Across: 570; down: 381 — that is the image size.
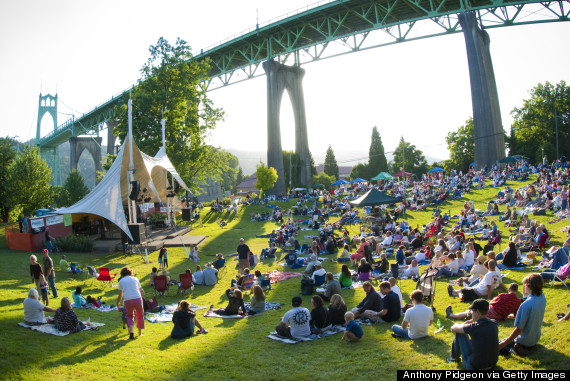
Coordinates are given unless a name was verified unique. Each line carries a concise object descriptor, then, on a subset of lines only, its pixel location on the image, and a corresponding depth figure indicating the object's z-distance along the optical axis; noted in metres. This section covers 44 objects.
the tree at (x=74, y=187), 54.89
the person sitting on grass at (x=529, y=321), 6.15
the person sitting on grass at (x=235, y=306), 10.66
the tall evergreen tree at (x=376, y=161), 74.44
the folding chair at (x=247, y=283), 13.46
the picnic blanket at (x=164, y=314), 10.51
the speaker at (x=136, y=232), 21.25
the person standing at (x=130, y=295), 8.66
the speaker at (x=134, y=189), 20.33
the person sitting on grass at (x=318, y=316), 8.66
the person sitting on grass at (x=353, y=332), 7.88
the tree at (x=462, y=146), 66.38
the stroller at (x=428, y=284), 9.51
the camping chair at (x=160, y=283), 13.17
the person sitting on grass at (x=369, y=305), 9.02
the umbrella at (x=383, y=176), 43.22
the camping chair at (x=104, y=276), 14.15
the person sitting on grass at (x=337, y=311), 8.98
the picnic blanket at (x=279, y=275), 15.11
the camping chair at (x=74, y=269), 15.99
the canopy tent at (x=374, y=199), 22.47
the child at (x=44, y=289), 11.44
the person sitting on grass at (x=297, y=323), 8.40
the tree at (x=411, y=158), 77.25
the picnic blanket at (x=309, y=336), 8.30
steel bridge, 39.09
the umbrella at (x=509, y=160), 35.72
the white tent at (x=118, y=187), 19.53
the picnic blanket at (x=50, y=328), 8.94
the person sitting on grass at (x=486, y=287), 9.64
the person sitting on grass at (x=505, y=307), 7.89
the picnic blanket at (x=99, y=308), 11.38
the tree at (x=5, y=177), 34.25
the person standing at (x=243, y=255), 16.61
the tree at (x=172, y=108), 33.94
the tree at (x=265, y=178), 49.56
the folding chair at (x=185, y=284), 13.47
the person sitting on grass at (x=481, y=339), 5.76
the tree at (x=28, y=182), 33.31
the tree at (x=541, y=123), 54.81
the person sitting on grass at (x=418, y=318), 7.55
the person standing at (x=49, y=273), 12.60
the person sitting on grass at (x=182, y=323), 8.90
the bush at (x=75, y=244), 21.29
